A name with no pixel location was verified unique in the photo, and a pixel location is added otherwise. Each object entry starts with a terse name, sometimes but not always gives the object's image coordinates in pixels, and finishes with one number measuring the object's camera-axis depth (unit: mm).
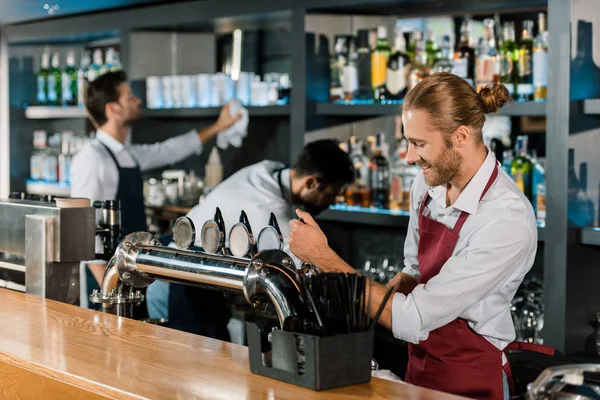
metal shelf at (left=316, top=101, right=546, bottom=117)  3045
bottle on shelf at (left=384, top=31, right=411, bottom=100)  3641
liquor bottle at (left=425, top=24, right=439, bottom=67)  3640
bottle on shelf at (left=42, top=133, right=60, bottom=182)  5531
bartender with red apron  1946
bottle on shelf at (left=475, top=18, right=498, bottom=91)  3346
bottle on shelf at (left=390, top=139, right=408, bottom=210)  3676
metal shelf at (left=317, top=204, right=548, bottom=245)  3477
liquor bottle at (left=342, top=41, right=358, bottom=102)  3791
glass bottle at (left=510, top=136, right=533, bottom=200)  3312
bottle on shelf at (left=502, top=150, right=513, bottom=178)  3407
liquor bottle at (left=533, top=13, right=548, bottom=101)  3131
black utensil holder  1456
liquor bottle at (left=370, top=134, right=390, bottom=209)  3746
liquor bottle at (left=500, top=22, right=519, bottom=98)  3307
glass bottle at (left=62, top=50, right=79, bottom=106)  5550
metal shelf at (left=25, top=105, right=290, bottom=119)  4090
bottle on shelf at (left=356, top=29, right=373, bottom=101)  3787
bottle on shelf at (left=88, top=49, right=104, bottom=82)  5406
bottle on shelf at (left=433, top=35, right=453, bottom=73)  3540
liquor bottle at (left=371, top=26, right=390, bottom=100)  3713
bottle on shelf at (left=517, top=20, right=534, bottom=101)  3232
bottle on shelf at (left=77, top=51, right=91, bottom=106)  5434
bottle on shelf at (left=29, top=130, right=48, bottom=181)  5625
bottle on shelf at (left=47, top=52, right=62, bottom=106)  5641
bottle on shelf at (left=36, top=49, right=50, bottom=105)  5709
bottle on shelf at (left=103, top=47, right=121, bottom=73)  5305
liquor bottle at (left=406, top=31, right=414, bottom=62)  3647
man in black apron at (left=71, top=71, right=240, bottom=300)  3914
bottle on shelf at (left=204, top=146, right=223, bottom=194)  4699
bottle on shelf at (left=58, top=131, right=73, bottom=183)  5430
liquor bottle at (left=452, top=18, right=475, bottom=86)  3424
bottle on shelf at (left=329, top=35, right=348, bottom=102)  3795
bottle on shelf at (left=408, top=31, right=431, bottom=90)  3605
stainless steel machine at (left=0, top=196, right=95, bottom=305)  2359
